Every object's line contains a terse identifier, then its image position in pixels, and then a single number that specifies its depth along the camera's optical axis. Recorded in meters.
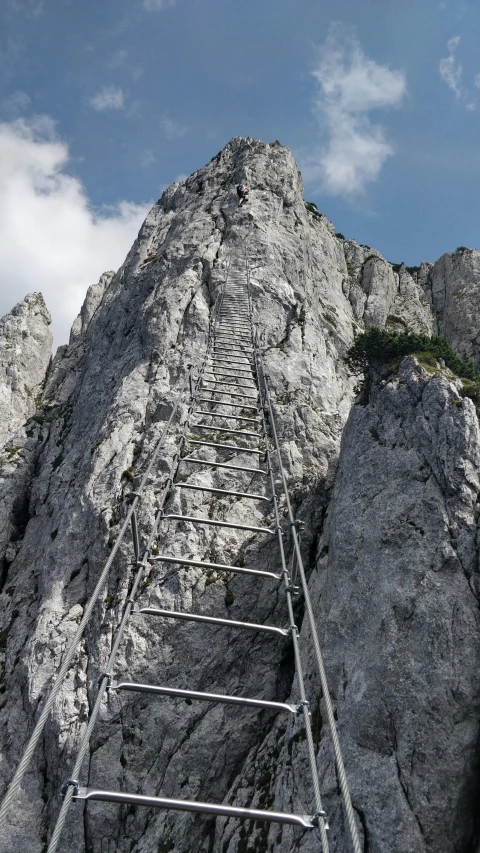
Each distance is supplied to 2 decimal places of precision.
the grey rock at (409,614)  10.66
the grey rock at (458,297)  48.71
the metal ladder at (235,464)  6.64
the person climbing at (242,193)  42.28
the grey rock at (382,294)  50.00
